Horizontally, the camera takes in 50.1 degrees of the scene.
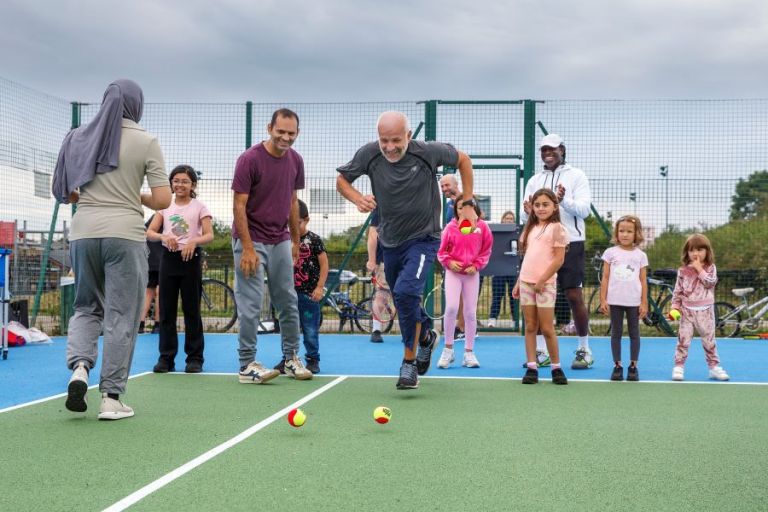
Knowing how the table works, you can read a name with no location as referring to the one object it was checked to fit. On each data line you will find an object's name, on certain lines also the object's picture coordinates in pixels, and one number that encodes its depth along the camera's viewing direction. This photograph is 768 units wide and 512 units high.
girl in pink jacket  7.66
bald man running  5.84
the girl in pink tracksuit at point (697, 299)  6.81
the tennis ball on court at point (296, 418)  4.32
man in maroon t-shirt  6.06
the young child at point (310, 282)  7.15
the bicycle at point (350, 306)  11.80
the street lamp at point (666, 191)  10.73
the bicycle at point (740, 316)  11.32
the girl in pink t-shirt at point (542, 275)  6.47
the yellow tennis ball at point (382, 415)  4.44
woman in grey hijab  4.72
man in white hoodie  7.37
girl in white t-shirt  6.89
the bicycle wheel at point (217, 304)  11.94
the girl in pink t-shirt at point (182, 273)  7.05
